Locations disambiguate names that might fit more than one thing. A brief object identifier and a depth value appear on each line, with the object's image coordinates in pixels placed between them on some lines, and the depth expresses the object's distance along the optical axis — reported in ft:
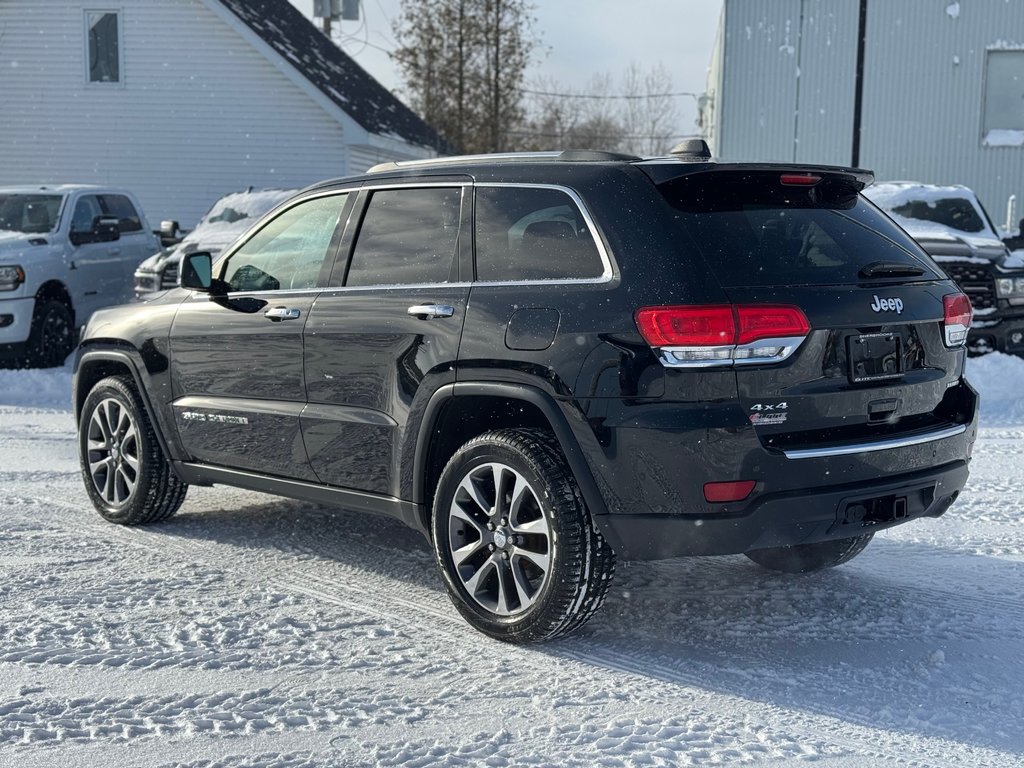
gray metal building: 79.77
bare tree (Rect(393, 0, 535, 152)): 147.23
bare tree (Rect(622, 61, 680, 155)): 246.47
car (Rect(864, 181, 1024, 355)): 39.52
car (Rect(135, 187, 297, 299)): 43.60
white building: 82.58
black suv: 13.42
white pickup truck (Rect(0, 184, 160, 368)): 41.63
